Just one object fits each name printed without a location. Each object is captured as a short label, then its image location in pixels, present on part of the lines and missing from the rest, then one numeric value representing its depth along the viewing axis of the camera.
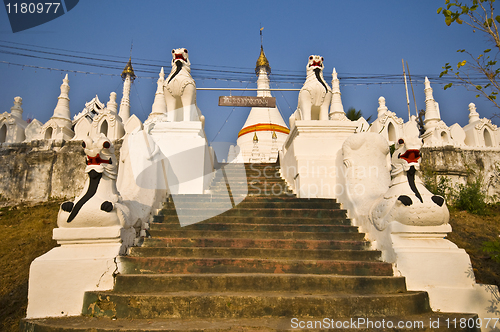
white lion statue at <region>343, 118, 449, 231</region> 3.94
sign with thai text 10.48
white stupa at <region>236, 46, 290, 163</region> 19.22
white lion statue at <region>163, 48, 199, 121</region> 8.31
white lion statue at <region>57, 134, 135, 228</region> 3.85
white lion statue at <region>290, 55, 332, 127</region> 8.62
